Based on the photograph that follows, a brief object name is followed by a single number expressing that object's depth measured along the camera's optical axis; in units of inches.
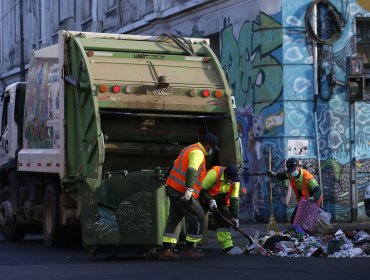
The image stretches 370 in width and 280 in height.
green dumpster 473.4
